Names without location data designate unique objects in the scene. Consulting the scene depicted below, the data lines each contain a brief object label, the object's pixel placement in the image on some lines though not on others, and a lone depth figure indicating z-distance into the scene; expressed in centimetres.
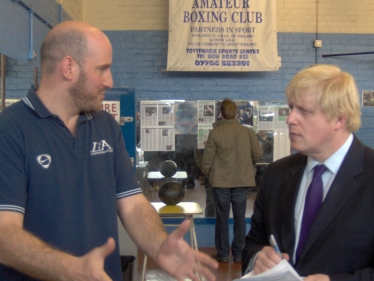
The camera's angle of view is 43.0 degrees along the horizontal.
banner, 576
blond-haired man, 166
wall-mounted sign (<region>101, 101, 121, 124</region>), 489
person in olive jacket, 532
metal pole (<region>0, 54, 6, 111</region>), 301
